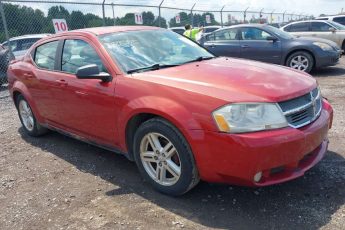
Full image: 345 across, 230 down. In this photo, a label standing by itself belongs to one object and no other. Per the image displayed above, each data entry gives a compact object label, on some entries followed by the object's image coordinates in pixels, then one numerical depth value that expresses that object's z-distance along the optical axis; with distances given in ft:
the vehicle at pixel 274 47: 32.86
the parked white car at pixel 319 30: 46.11
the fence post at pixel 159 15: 49.70
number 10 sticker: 35.89
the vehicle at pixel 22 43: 40.71
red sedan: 9.80
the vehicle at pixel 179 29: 69.56
